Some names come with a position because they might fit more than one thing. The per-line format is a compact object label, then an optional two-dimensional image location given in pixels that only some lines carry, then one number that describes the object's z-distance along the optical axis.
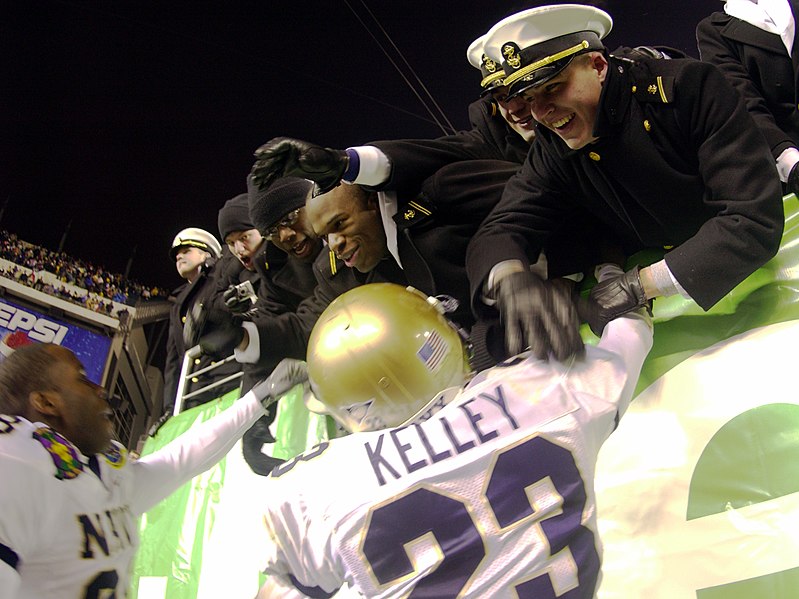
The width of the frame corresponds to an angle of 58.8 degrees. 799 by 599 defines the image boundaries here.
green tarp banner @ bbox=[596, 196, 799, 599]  1.24
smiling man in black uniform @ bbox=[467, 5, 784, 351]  1.24
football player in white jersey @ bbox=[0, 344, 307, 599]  1.27
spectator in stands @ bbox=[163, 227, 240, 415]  3.34
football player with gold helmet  1.00
